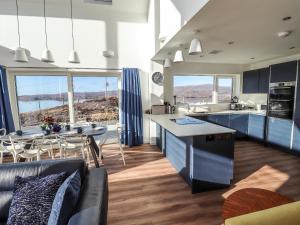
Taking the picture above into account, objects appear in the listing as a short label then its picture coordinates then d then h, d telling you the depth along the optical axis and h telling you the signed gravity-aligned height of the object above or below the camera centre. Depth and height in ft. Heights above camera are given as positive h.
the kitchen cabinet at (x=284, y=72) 12.39 +1.70
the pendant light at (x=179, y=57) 9.21 +1.99
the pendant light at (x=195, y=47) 7.74 +2.10
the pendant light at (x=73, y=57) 10.59 +2.33
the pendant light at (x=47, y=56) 10.20 +2.32
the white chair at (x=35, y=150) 10.33 -3.11
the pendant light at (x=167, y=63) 12.30 +2.26
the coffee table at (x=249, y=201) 4.30 -2.72
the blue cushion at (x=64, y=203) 3.82 -2.37
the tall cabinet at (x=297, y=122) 12.11 -1.83
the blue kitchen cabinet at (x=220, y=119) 15.99 -2.09
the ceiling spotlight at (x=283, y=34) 9.20 +3.19
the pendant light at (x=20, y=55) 9.34 +2.18
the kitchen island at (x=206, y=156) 8.22 -2.84
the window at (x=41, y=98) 14.35 -0.09
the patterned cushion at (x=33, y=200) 4.32 -2.58
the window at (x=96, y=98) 15.55 -0.14
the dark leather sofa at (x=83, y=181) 4.22 -2.51
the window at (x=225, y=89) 18.90 +0.70
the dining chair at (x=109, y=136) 11.77 -3.08
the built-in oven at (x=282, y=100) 12.66 -0.34
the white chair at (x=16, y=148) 10.04 -3.02
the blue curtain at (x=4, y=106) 12.87 -0.64
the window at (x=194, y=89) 17.60 +0.69
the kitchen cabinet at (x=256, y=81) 15.12 +1.31
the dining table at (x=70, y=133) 10.22 -2.20
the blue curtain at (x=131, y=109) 15.31 -1.09
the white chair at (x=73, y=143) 10.66 -2.81
